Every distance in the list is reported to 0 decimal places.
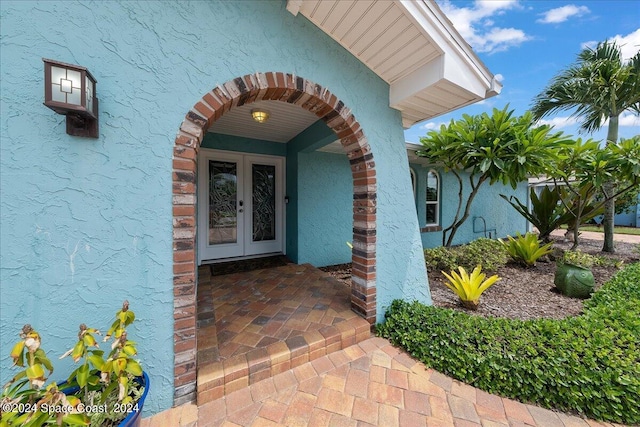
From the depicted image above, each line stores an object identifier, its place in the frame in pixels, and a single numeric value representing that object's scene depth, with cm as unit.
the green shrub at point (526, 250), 505
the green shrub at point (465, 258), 453
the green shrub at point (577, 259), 389
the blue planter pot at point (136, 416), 137
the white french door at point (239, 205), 484
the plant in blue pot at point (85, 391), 112
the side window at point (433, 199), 736
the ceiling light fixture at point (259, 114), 346
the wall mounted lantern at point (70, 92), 134
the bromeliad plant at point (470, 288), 322
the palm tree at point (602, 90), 643
